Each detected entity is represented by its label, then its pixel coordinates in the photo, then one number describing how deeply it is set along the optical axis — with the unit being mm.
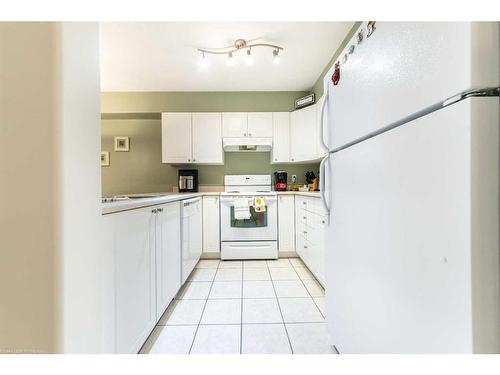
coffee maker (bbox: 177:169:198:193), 3371
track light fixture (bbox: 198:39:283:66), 2275
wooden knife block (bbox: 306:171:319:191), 3138
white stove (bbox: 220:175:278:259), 2922
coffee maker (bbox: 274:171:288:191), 3373
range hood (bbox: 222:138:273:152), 3277
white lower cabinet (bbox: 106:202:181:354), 940
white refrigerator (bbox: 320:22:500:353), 484
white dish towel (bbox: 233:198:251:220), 2879
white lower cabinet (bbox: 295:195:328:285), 2012
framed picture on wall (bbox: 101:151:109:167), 3525
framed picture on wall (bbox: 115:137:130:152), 3561
